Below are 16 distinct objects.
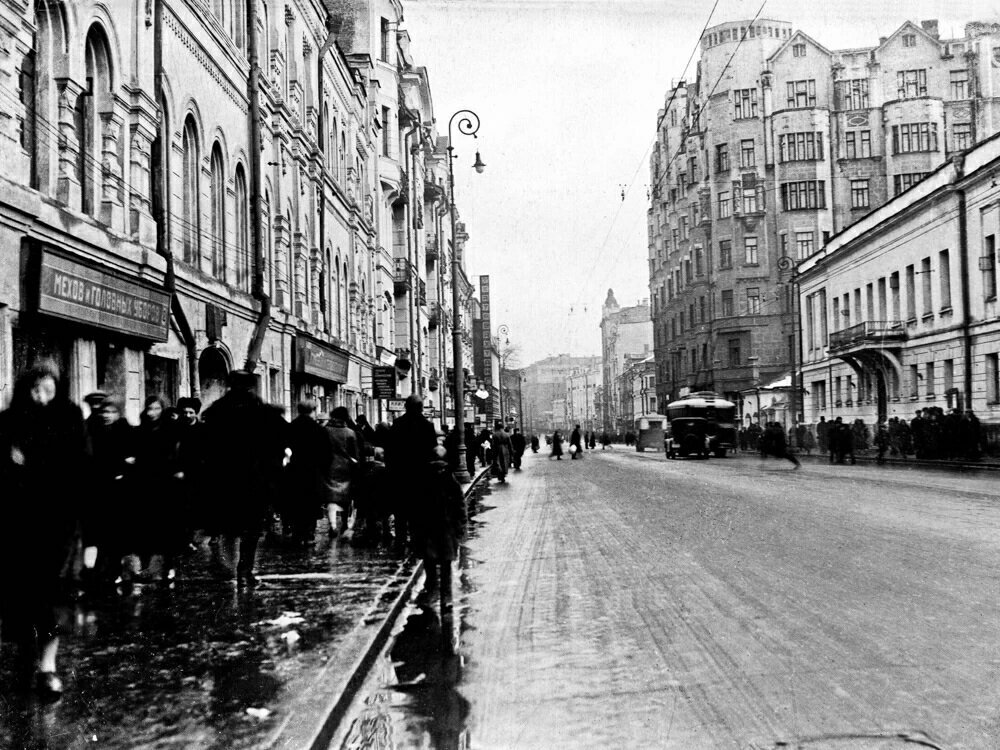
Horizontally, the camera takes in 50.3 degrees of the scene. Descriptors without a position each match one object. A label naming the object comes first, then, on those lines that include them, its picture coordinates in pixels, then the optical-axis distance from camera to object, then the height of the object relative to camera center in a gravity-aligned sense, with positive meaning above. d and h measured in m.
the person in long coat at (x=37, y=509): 5.53 -0.39
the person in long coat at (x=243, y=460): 8.91 -0.25
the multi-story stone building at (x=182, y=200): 12.31 +3.92
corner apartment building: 72.12 +19.09
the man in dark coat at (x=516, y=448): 40.56 -0.93
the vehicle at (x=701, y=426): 49.69 -0.28
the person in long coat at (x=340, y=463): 12.98 -0.43
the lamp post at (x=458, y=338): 27.83 +2.65
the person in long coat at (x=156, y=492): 9.34 -0.53
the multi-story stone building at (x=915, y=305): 37.25 +4.71
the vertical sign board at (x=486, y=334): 97.32 +8.86
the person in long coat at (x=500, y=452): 30.88 -0.79
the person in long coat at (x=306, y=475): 12.63 -0.55
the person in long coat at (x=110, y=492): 9.08 -0.51
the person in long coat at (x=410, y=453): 8.83 -0.22
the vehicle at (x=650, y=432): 71.69 -0.70
